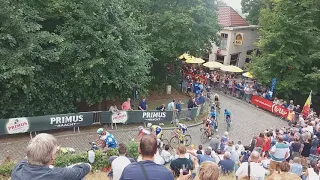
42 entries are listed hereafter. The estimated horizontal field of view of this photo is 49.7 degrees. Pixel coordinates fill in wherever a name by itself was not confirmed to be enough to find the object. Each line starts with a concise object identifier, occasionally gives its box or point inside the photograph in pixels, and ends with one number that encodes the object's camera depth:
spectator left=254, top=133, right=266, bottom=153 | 15.38
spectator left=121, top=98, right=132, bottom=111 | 21.27
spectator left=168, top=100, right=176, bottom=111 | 22.58
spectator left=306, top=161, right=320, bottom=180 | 10.10
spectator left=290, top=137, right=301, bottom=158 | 15.65
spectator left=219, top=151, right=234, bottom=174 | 11.45
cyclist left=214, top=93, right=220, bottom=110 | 26.94
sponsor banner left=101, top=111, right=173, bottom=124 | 20.66
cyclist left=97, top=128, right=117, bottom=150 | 14.23
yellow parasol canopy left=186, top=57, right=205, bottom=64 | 38.47
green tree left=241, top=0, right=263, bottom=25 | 48.78
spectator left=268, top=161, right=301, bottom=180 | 4.91
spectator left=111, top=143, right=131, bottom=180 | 6.20
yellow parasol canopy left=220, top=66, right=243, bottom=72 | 35.47
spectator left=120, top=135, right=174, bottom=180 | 4.04
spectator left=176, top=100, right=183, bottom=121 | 22.98
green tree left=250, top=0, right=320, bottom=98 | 30.56
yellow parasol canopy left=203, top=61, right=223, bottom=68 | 36.91
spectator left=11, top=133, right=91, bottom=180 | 3.74
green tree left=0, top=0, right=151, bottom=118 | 17.48
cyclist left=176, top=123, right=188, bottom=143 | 18.69
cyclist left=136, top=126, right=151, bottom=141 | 15.12
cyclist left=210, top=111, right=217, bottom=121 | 22.19
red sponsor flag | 25.00
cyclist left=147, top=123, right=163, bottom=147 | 16.66
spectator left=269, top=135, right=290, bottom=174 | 12.82
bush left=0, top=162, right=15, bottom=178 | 11.49
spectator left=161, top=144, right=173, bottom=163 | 12.49
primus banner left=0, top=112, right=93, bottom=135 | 17.59
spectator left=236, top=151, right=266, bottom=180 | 8.71
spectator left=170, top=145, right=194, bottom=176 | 8.09
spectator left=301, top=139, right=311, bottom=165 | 16.19
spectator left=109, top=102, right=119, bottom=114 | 20.65
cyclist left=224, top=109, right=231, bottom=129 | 23.31
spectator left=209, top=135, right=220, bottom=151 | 15.78
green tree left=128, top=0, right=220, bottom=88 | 26.61
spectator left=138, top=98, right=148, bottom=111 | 22.28
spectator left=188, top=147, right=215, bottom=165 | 10.69
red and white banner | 26.85
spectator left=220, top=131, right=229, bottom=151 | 16.16
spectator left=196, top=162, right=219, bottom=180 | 4.78
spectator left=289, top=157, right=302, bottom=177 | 11.47
